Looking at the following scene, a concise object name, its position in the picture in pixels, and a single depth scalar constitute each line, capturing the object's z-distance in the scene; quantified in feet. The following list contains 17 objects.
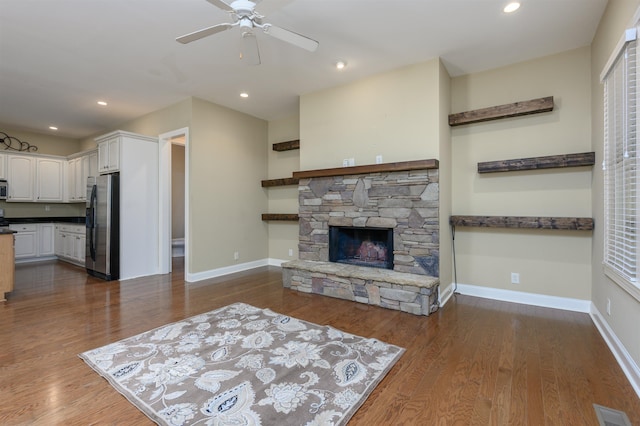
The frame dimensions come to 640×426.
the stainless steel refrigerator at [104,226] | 15.85
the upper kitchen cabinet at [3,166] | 20.15
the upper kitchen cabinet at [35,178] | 20.71
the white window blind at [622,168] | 6.68
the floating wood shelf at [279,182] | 18.44
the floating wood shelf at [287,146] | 18.28
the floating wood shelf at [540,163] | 10.43
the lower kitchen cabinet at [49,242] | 19.78
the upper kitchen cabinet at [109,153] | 16.31
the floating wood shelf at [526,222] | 10.52
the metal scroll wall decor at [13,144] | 21.03
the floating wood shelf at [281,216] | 18.24
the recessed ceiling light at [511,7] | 8.74
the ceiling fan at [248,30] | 7.37
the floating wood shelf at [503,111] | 11.19
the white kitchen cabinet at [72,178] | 21.80
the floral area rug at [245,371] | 5.65
